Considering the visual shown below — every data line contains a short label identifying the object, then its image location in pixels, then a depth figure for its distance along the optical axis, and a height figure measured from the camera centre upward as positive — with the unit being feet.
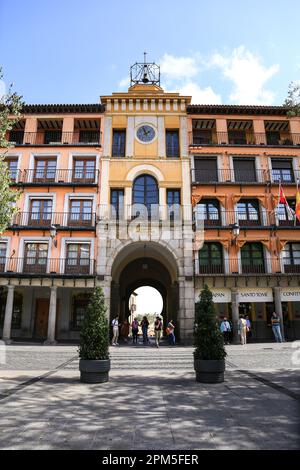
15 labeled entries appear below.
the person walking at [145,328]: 65.92 -1.41
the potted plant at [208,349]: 25.32 -2.17
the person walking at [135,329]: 67.26 -1.62
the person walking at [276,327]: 60.34 -1.11
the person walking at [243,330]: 58.63 -1.60
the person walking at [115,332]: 58.03 -1.93
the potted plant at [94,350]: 25.03 -2.22
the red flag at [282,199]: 60.05 +22.32
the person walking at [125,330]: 73.14 -2.01
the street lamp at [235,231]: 62.64 +17.15
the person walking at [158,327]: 57.61 -1.04
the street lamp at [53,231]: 63.05 +17.19
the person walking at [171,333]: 57.47 -2.10
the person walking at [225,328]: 59.57 -1.25
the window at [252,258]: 66.49 +12.87
